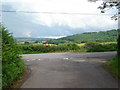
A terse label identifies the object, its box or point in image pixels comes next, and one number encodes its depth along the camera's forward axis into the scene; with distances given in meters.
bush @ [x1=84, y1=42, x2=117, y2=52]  23.04
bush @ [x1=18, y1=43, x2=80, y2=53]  24.71
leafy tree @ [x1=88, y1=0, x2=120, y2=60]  15.72
